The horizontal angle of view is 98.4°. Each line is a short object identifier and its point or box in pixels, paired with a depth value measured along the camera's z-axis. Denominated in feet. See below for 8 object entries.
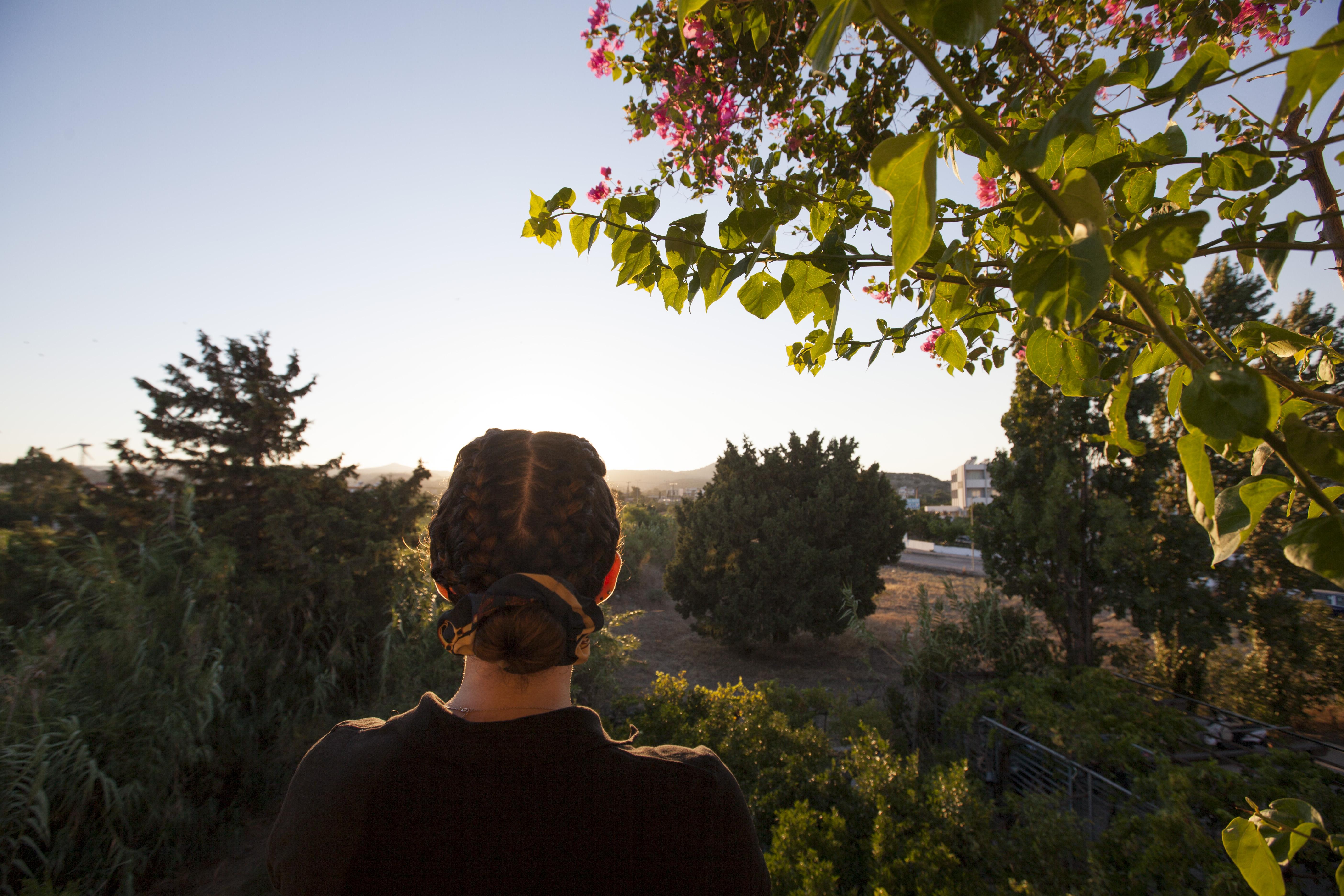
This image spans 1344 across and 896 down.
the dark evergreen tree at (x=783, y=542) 40.91
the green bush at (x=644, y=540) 65.36
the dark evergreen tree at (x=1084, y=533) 27.30
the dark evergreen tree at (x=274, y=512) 19.62
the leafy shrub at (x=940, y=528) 122.21
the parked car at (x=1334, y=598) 57.57
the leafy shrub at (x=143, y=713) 12.73
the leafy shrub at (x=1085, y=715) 16.06
